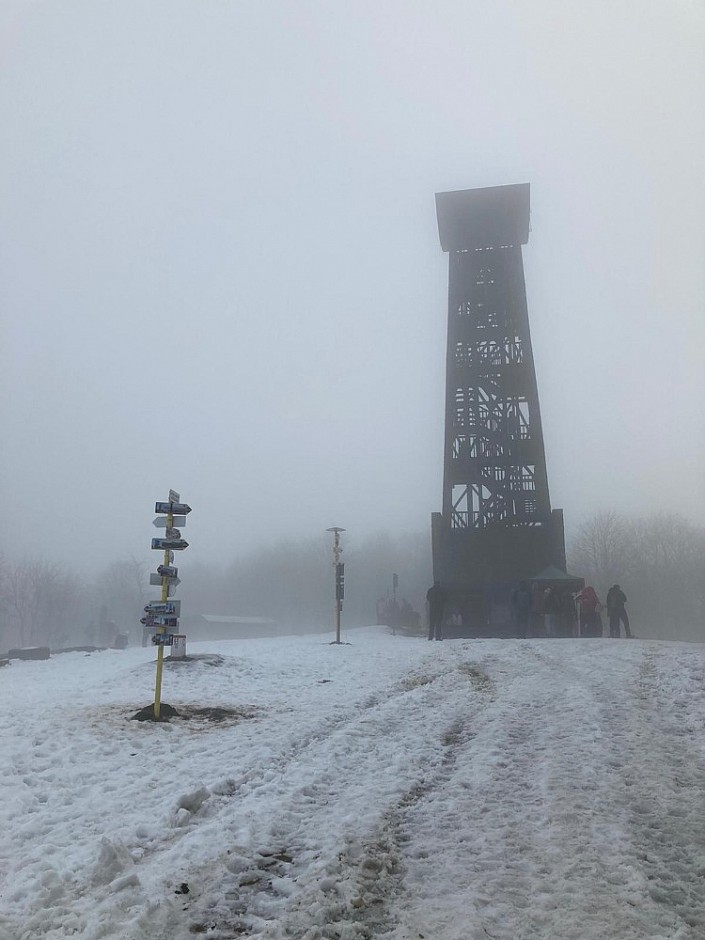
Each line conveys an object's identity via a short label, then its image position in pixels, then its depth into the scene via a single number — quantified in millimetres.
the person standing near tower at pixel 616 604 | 21359
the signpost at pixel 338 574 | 23094
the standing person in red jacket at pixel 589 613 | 23094
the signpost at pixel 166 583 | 9914
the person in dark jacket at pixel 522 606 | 21891
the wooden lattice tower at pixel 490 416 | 33688
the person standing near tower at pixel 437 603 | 21595
